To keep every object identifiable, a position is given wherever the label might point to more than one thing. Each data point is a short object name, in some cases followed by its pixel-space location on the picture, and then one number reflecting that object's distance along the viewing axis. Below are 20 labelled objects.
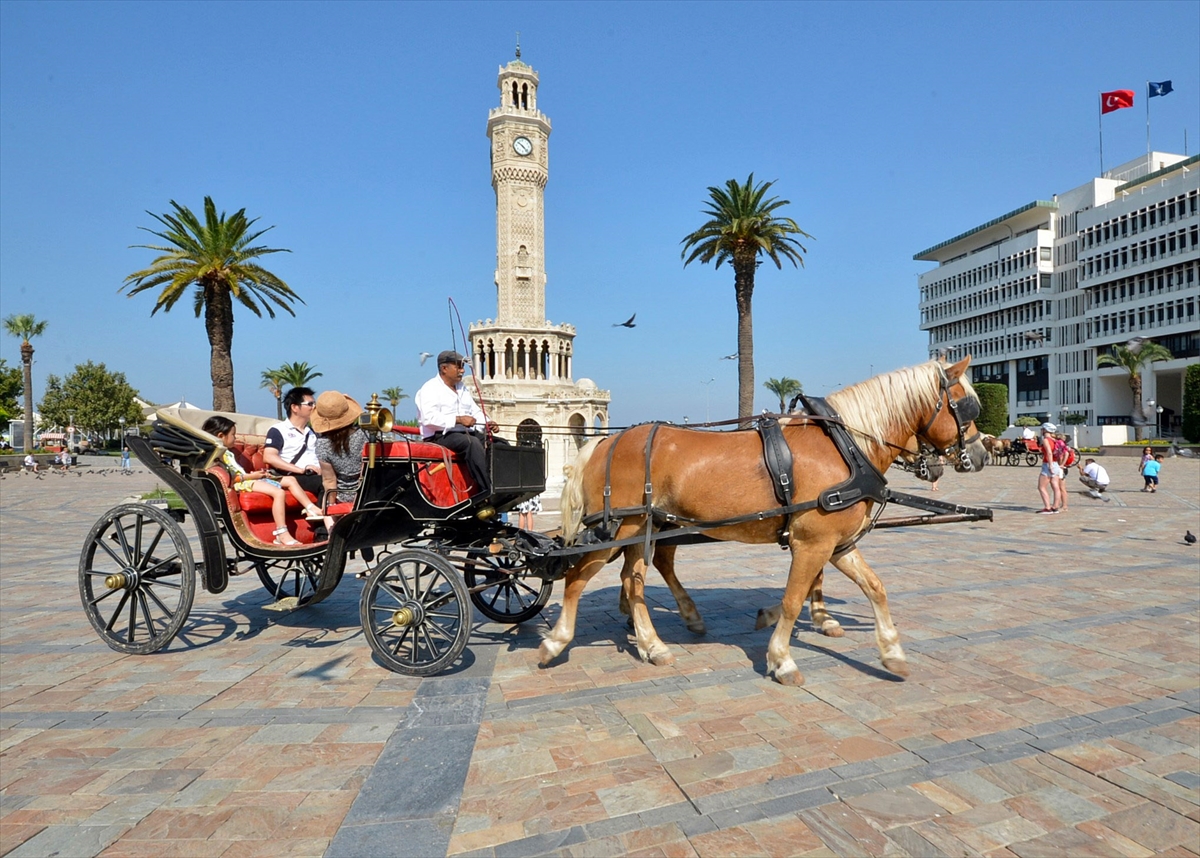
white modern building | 55.03
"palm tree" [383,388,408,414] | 91.32
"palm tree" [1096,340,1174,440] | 52.00
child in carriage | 5.85
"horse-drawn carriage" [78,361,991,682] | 4.91
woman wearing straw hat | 5.50
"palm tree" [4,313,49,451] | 50.18
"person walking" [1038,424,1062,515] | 15.27
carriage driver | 5.58
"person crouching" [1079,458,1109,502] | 16.89
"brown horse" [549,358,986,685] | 4.87
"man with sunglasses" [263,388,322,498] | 6.22
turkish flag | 54.94
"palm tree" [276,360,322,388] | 58.56
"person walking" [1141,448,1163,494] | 19.11
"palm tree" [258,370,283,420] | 59.72
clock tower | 57.66
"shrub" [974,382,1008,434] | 54.69
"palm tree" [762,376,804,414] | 85.31
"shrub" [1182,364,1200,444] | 45.59
